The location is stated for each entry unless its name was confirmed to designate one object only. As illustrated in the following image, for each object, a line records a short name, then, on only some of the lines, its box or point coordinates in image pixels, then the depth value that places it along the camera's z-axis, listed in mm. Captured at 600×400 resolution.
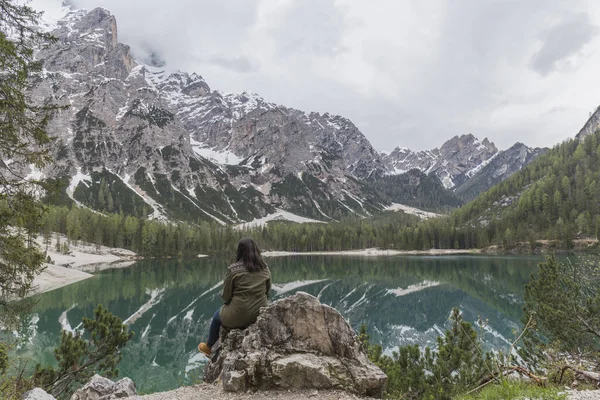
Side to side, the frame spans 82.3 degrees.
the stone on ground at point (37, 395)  7387
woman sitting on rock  7707
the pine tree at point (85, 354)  12430
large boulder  7086
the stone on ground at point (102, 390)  8658
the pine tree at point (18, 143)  10047
